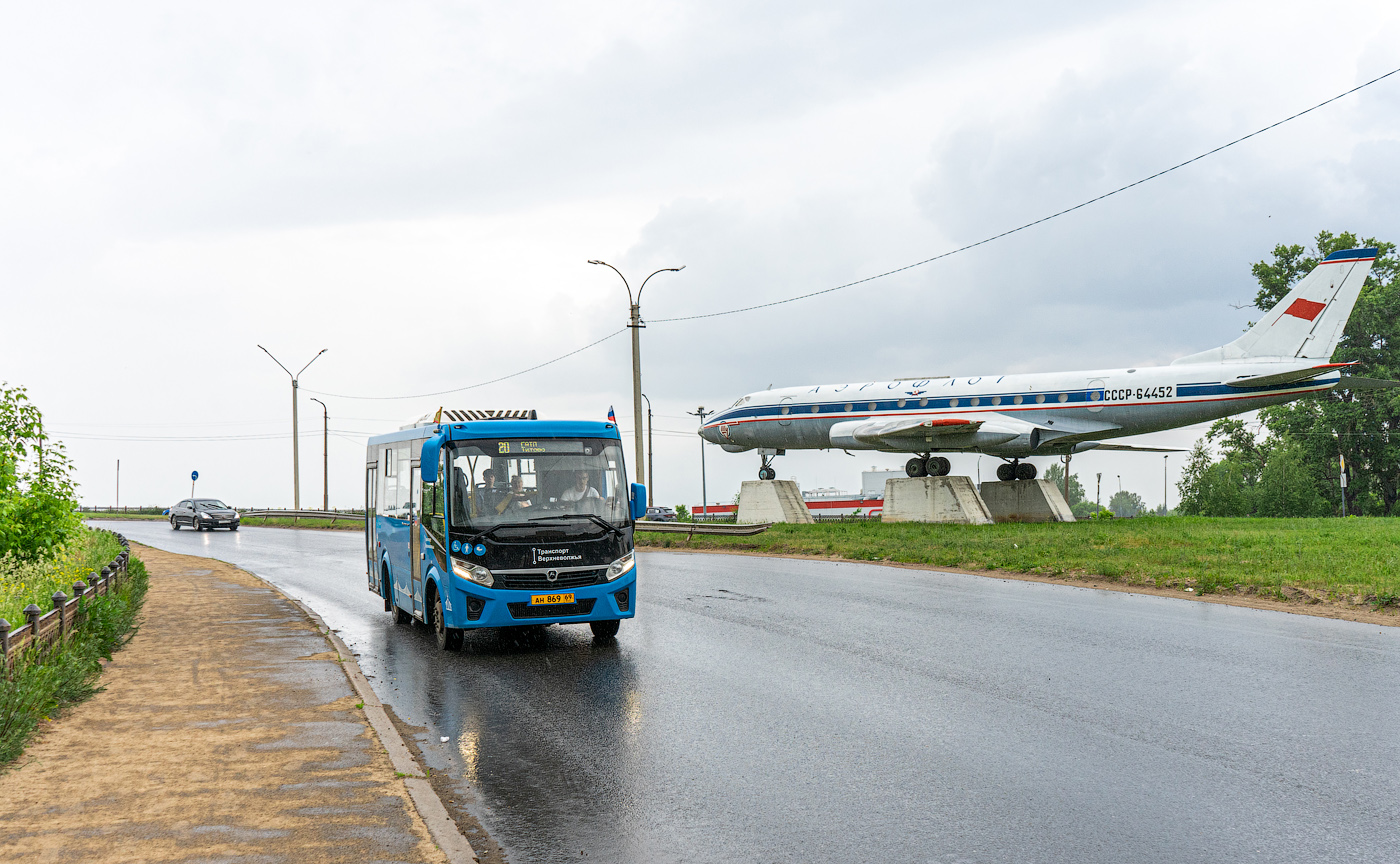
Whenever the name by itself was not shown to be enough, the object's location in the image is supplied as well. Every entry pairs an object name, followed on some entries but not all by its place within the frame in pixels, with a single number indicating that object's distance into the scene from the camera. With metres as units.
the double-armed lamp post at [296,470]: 53.16
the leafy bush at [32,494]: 14.08
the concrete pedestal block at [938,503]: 34.66
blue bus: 11.83
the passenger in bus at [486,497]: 12.07
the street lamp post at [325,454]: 60.14
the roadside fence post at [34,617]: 9.29
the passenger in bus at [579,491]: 12.39
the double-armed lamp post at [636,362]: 34.19
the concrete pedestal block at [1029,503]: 36.38
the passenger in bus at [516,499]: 12.14
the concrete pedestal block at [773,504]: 37.66
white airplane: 31.38
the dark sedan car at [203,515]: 51.16
